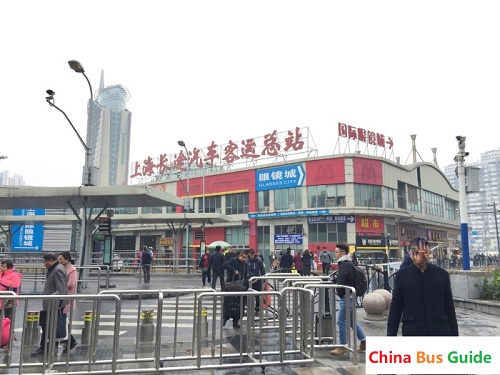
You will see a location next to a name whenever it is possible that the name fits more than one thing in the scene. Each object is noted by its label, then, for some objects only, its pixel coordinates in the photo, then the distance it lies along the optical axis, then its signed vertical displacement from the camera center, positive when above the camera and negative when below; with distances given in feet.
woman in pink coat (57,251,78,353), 24.07 -1.72
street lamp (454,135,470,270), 42.42 +5.04
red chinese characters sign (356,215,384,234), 114.52 +5.70
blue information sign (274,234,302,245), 119.24 +1.30
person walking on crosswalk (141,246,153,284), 59.77 -3.03
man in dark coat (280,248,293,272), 55.36 -2.41
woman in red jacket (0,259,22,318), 26.07 -2.34
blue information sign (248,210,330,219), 116.26 +9.00
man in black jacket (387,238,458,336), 12.50 -1.75
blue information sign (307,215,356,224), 114.73 +7.01
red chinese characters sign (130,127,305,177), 128.95 +32.26
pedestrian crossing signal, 59.57 +2.56
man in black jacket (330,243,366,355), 21.88 -2.25
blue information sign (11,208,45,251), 127.95 +1.23
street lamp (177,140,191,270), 102.86 +25.07
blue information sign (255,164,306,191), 124.26 +20.89
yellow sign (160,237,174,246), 145.63 +0.60
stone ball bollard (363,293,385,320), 32.22 -4.99
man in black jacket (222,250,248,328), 35.45 -2.19
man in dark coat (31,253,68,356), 22.41 -1.99
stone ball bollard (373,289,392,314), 33.30 -4.31
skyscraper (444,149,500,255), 435.53 +59.15
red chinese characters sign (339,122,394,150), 124.47 +34.52
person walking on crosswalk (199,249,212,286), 58.44 -3.28
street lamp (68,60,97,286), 50.49 +7.79
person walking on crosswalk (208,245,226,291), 46.80 -2.44
